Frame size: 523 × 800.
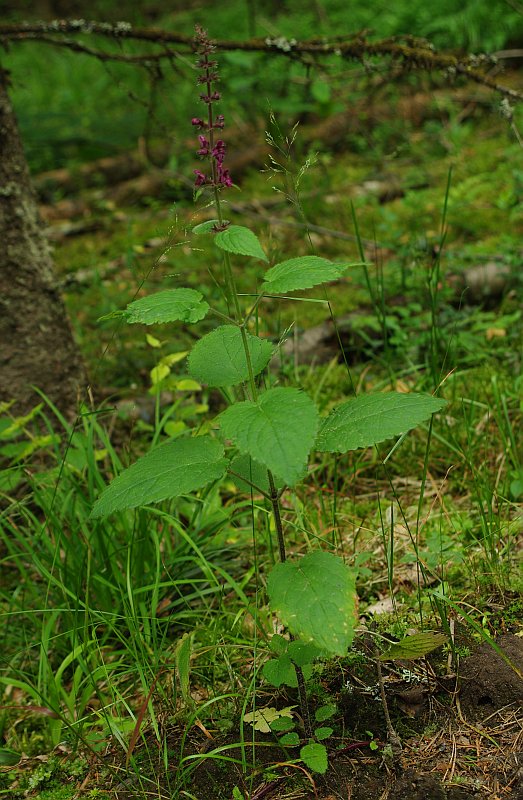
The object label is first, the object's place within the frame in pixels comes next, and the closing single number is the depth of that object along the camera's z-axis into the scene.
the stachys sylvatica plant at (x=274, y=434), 1.49
